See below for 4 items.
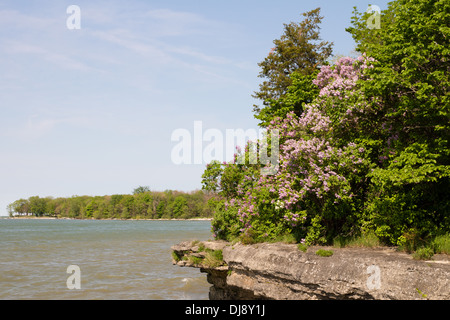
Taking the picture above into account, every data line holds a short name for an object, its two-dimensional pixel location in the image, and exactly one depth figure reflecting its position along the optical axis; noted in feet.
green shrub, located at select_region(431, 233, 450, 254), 37.84
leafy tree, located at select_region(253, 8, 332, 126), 104.94
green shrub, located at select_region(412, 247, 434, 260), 36.55
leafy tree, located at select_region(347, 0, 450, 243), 38.22
